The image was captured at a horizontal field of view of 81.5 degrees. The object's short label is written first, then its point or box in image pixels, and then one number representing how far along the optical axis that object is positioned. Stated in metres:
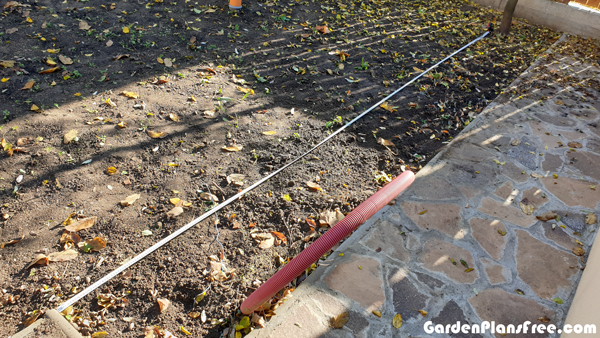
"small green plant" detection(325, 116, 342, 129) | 4.05
